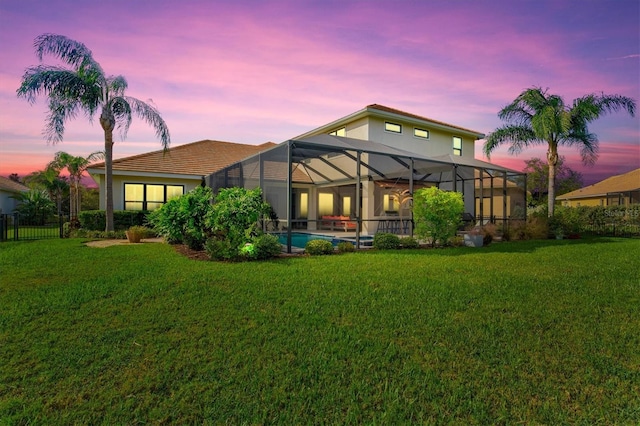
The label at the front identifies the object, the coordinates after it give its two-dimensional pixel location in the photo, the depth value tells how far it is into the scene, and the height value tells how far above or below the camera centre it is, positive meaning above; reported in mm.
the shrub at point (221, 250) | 8414 -892
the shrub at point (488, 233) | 12672 -769
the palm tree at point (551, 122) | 17234 +4852
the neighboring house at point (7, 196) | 29859 +1730
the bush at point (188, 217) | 9883 -85
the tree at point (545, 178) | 46438 +5195
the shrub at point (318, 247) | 9698 -962
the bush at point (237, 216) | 8438 -37
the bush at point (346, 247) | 10323 -1013
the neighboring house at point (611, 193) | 28844 +1923
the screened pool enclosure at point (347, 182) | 11453 +1621
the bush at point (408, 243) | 11367 -977
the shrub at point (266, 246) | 8625 -838
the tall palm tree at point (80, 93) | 14492 +5454
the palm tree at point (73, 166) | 28703 +4286
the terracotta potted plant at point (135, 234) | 12902 -738
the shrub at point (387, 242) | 10914 -906
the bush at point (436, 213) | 11188 +34
